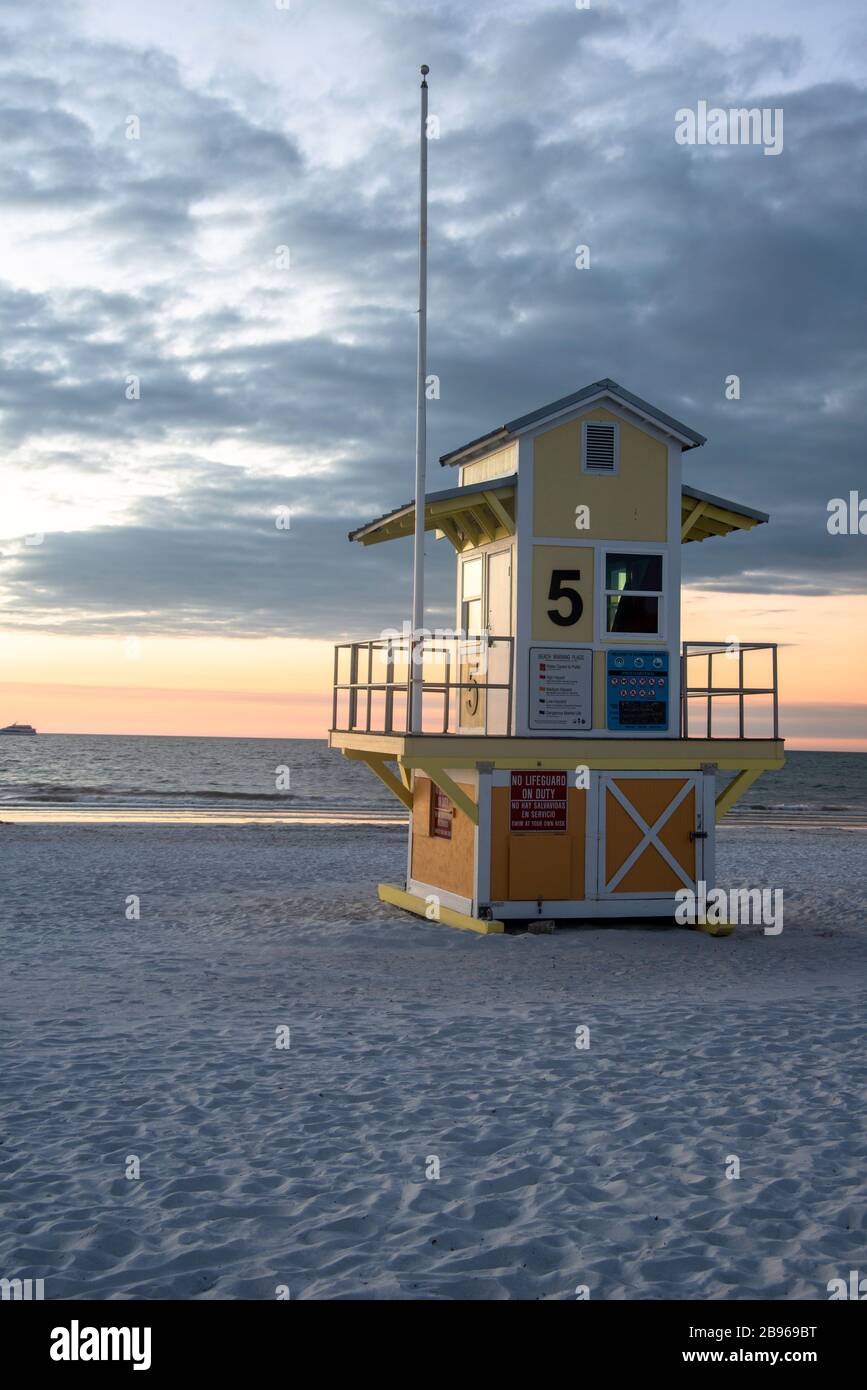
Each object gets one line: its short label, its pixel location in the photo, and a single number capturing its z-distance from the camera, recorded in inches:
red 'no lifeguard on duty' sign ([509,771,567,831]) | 614.9
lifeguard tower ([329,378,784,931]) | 612.7
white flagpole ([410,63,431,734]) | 594.5
